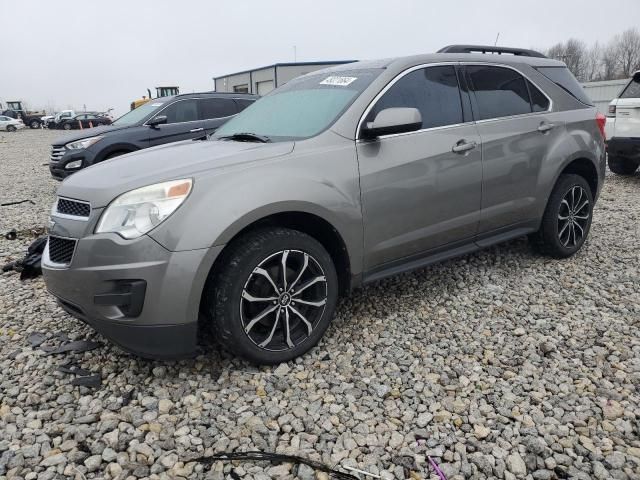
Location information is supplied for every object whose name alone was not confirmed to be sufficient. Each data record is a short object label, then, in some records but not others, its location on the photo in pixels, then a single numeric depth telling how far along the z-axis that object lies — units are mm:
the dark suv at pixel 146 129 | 7551
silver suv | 2404
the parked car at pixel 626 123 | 7672
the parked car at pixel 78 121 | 38594
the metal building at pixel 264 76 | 30484
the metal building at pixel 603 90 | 20562
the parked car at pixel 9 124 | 37250
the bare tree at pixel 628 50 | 57562
